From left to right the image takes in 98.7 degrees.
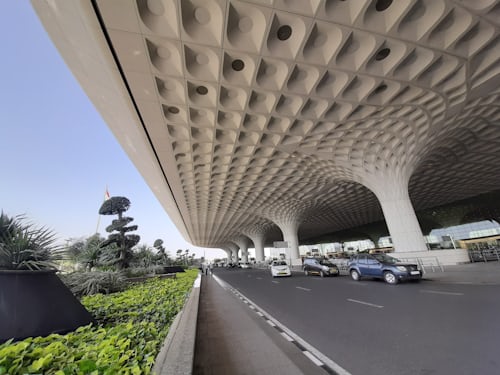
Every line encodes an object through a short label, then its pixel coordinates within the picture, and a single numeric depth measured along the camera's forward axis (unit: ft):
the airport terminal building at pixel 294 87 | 21.70
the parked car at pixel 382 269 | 34.63
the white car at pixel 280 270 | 62.80
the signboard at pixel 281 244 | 106.32
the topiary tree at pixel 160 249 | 85.03
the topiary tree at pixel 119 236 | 53.11
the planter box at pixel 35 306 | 9.08
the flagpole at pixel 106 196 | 74.69
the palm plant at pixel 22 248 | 13.88
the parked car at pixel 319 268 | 56.47
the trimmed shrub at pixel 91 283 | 22.80
